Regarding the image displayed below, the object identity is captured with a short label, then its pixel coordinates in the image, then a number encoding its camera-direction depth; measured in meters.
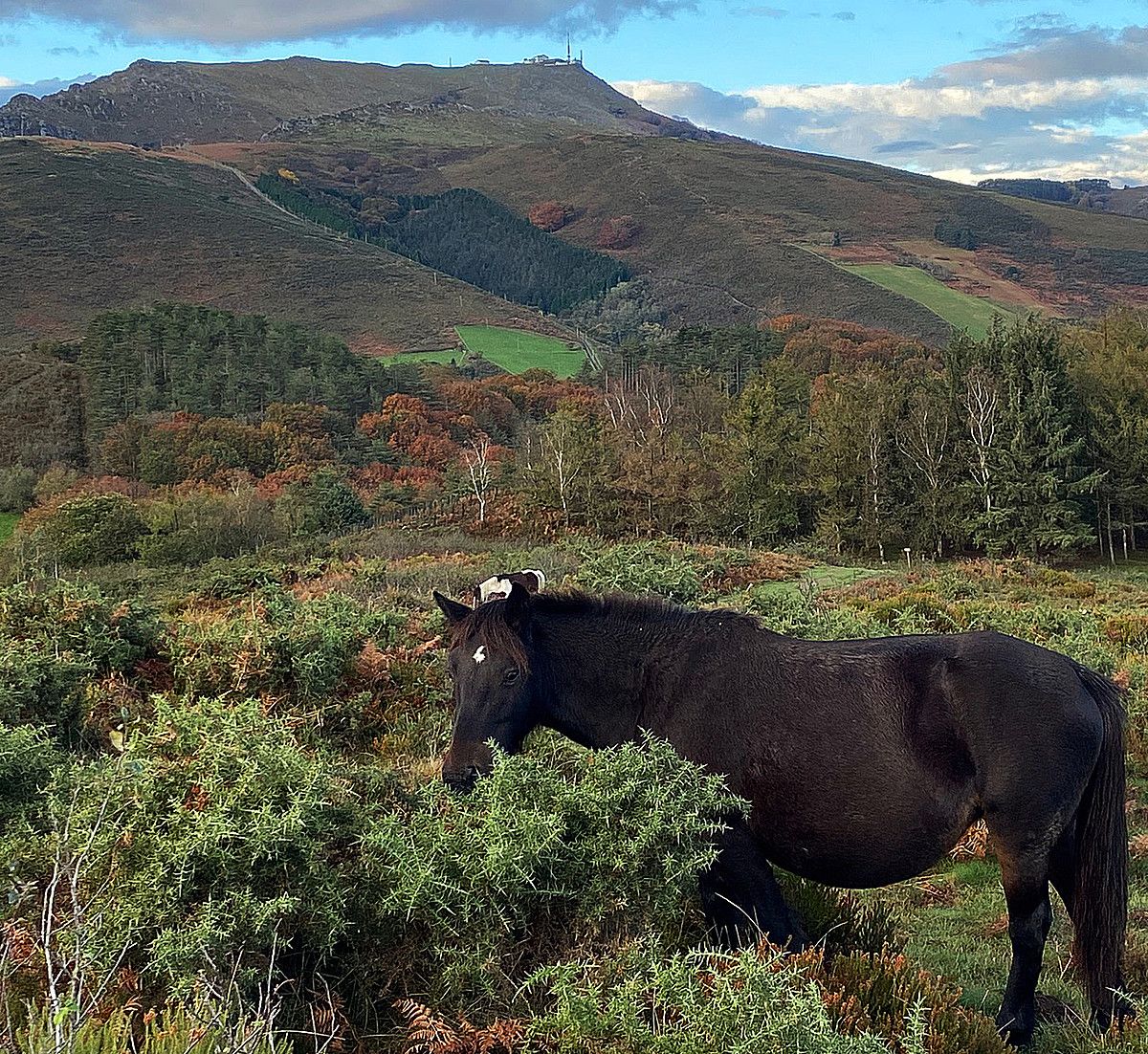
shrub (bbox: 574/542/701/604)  16.47
